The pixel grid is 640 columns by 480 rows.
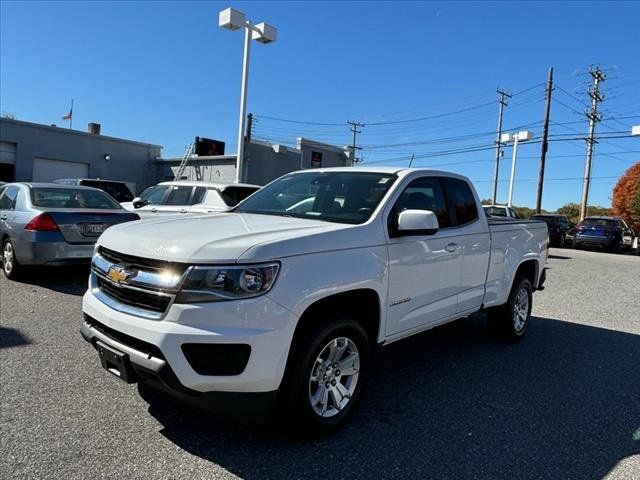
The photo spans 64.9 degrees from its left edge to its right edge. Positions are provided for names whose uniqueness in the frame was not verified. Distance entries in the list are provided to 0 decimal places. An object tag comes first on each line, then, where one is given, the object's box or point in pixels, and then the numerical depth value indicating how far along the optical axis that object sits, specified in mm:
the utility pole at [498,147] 42547
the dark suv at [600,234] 22200
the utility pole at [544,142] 31953
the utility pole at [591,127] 37719
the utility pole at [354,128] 65938
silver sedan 7160
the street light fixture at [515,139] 34531
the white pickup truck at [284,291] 2760
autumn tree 52562
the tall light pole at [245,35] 13930
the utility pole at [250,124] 26894
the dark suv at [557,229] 23172
